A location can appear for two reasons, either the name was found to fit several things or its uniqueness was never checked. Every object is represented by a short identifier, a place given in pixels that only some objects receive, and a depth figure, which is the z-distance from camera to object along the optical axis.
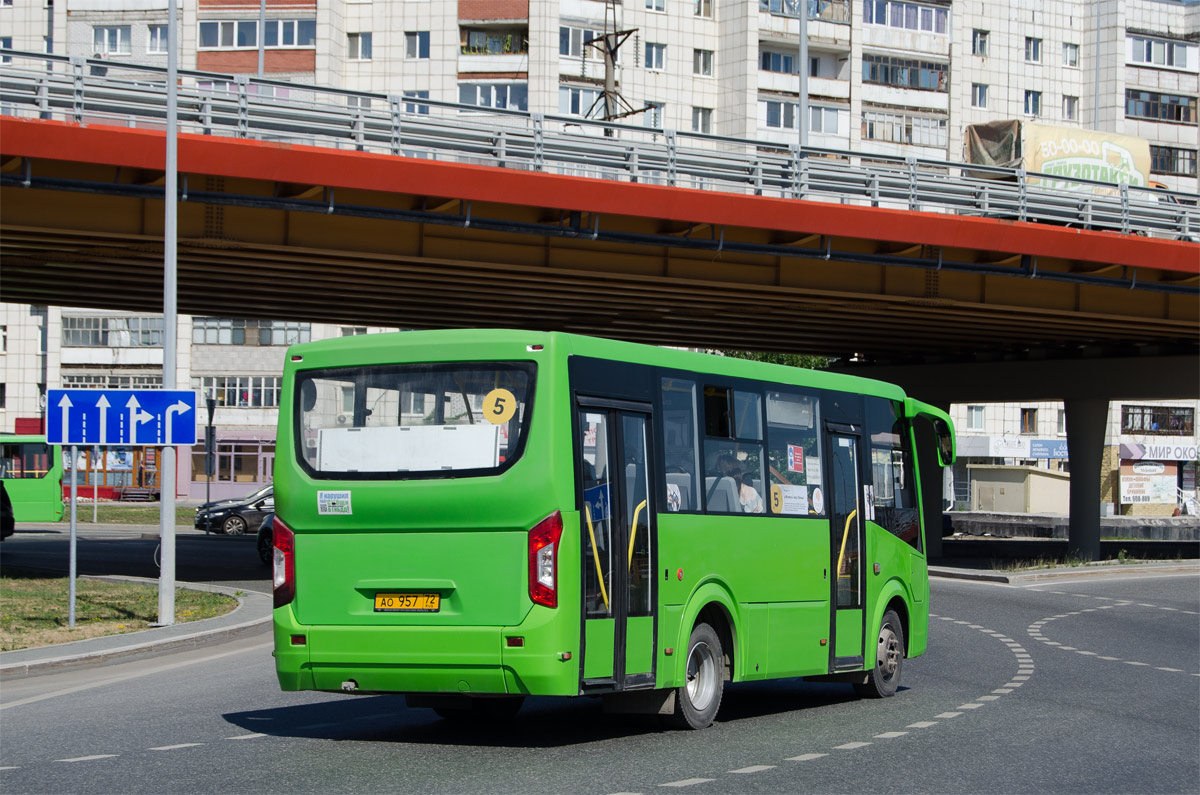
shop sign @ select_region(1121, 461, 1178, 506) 82.38
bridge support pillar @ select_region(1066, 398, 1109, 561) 41.59
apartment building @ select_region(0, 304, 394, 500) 74.69
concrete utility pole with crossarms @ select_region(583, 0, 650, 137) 43.59
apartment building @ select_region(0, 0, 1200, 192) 72.25
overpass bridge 23.88
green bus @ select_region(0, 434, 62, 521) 46.88
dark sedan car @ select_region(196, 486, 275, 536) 46.12
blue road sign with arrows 18.81
